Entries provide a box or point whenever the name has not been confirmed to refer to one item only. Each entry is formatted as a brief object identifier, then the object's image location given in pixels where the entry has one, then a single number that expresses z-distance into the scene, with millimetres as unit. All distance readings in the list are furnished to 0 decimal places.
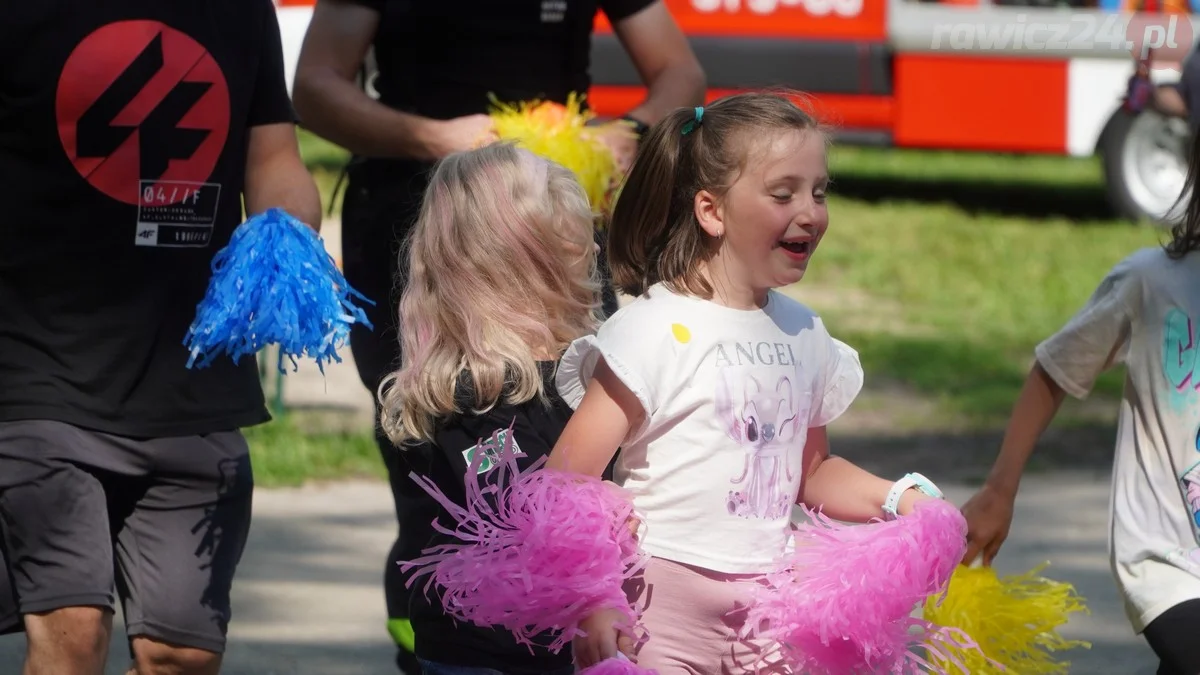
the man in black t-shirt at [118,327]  5945
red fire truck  23344
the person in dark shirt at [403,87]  7598
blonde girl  5605
